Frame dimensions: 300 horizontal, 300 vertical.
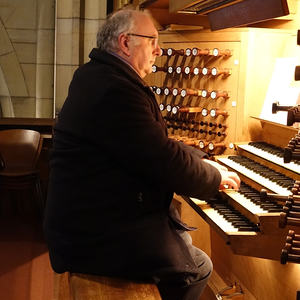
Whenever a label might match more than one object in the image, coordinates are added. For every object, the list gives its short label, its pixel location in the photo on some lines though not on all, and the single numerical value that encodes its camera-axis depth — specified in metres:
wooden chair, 5.64
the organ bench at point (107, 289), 2.31
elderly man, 2.23
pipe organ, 2.69
